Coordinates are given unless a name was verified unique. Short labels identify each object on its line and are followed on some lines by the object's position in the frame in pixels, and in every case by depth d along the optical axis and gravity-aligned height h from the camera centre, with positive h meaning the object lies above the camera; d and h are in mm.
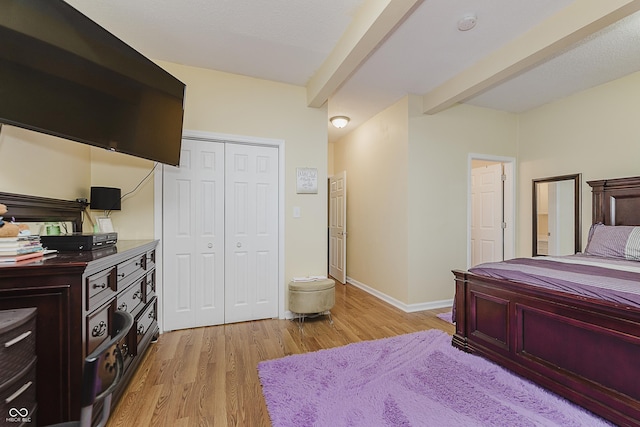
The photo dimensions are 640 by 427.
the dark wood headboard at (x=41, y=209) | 1597 +33
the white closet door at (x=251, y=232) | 3088 -205
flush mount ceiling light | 4387 +1470
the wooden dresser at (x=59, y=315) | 1219 -464
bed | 1487 -776
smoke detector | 2184 +1525
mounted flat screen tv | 1265 +729
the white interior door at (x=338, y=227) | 5043 -234
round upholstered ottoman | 2996 -891
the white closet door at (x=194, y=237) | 2873 -243
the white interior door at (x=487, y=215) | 4414 -10
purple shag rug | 1594 -1157
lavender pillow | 2584 -269
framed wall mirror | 3604 -9
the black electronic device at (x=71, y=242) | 1604 -161
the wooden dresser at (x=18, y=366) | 1013 -590
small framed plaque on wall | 3303 +400
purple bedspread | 1582 -409
